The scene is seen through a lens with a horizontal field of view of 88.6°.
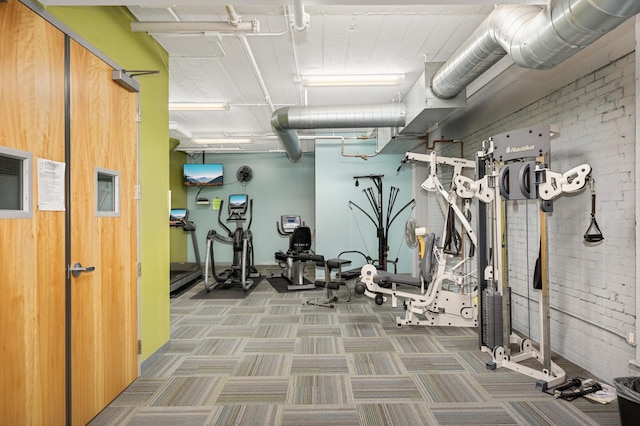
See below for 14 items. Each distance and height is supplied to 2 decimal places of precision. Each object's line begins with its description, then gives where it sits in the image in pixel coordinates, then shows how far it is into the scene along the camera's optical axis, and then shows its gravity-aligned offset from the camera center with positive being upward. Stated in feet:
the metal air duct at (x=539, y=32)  5.66 +3.65
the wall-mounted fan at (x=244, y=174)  27.81 +3.10
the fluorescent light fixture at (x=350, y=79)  13.24 +5.32
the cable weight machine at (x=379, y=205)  22.03 +0.35
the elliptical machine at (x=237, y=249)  18.94 -2.33
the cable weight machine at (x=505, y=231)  8.43 -0.63
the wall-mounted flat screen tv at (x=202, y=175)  27.58 +3.01
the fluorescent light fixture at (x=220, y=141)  23.18 +5.02
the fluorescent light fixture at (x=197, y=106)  16.51 +5.35
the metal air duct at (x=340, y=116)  14.71 +4.25
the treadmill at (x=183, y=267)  20.02 -3.93
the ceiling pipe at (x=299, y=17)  6.92 +4.57
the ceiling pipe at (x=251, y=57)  8.39 +5.25
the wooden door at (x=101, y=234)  6.75 -0.53
